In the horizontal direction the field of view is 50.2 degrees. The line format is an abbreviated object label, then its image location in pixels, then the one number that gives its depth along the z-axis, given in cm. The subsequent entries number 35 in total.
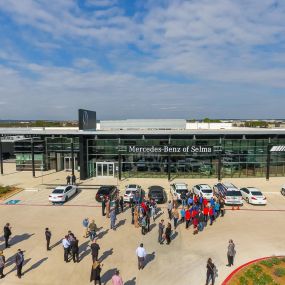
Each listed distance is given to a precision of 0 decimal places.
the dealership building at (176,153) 3416
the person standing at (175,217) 1912
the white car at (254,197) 2403
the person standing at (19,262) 1306
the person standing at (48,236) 1563
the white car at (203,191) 2520
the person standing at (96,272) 1205
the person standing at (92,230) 1686
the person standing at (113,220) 1865
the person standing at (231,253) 1400
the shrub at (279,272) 1308
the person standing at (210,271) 1234
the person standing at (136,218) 1902
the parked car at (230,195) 2364
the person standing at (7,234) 1602
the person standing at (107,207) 2121
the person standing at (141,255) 1348
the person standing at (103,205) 2172
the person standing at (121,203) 2217
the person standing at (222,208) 2139
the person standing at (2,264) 1300
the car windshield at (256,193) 2447
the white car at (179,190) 2447
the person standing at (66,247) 1439
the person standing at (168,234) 1648
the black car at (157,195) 2435
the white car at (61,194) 2442
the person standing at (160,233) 1669
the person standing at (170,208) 2052
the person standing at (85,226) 1766
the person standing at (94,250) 1389
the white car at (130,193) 2423
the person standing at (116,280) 1112
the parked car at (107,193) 2498
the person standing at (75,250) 1435
